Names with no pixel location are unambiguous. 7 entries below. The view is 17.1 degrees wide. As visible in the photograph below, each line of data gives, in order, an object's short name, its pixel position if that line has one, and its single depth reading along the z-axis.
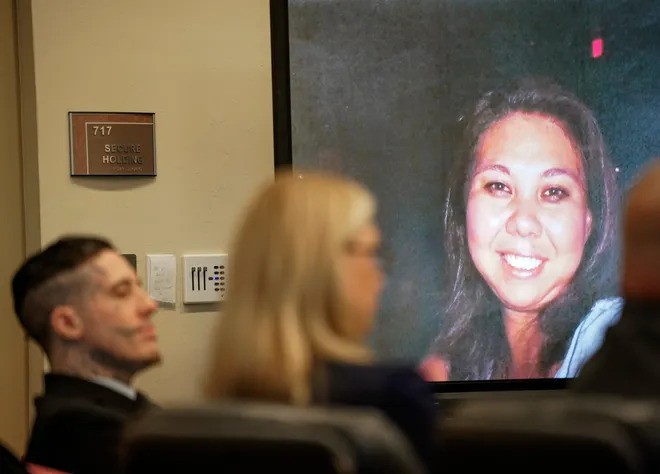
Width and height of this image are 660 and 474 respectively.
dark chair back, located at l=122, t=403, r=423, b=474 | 3.69
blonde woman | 4.18
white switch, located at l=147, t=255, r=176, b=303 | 5.35
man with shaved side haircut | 4.68
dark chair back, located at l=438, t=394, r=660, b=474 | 3.63
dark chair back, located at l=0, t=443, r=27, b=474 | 4.48
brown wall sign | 5.31
